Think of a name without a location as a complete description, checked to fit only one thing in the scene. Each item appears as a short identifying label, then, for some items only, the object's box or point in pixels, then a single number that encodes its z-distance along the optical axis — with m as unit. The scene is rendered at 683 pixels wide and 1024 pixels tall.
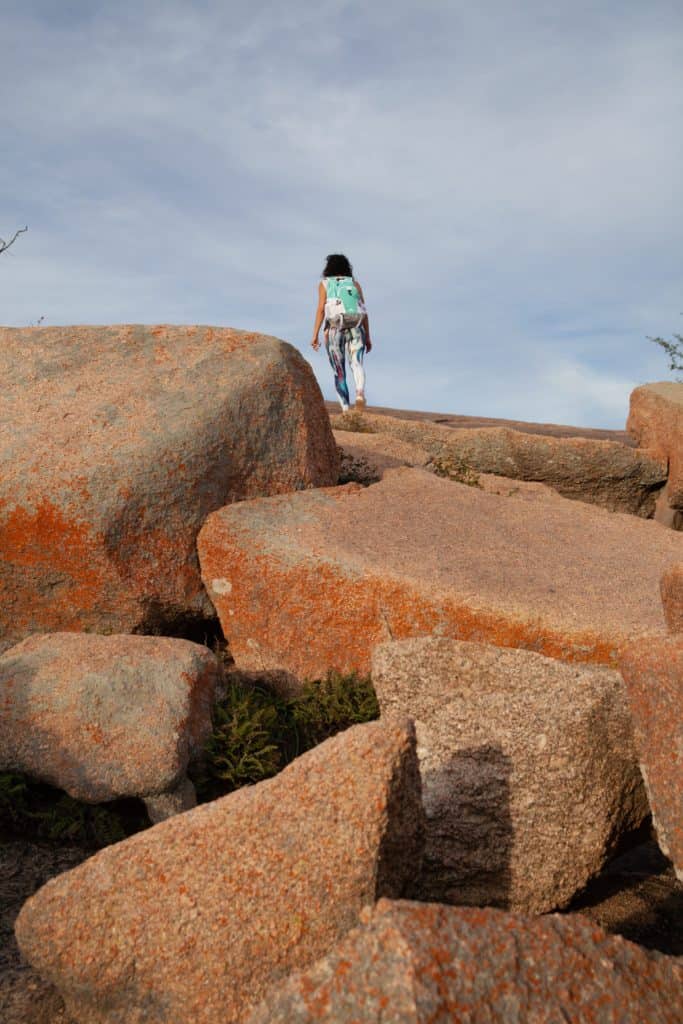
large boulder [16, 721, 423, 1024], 3.17
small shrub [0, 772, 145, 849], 4.88
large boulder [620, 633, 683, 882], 3.49
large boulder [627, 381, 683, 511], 11.51
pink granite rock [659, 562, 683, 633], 4.27
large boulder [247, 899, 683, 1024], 2.39
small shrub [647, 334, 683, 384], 19.59
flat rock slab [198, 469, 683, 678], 5.65
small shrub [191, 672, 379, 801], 5.25
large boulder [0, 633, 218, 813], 4.89
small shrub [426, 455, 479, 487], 9.40
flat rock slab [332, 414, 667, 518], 11.27
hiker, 13.27
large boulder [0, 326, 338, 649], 6.26
